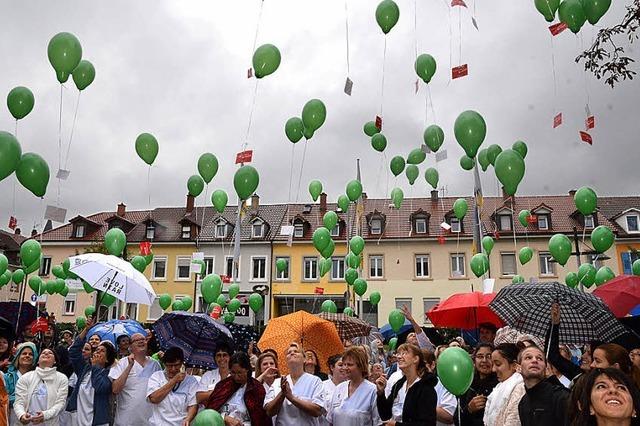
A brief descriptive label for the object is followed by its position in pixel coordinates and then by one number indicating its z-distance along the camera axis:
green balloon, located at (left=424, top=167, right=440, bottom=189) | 12.37
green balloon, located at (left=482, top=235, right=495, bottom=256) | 13.69
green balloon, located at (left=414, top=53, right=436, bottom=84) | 8.87
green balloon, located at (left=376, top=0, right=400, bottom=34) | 8.06
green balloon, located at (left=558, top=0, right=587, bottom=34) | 6.26
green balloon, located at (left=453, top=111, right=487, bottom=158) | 7.03
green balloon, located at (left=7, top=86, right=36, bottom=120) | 6.73
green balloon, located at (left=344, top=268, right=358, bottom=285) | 12.91
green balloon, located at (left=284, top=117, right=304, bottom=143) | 9.32
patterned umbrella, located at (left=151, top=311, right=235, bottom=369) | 5.25
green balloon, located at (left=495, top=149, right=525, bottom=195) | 7.38
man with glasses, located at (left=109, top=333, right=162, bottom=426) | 4.84
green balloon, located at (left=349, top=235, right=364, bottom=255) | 13.04
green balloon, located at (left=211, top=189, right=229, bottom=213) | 12.02
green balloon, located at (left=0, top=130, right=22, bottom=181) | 5.23
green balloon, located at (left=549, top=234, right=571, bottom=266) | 9.91
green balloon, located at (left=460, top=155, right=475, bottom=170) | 11.23
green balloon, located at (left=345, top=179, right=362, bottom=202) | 11.93
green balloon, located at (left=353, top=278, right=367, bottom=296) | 13.09
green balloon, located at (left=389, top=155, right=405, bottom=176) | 11.60
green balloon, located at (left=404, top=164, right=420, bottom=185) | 11.96
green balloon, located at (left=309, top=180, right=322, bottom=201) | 12.97
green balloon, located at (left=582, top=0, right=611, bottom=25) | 5.97
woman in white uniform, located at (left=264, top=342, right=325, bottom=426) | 4.09
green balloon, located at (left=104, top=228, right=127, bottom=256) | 9.30
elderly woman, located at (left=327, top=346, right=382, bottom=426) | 4.17
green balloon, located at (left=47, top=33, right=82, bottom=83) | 6.64
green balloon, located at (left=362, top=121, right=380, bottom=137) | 11.08
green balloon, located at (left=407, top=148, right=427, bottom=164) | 11.50
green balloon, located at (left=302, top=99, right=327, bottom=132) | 8.85
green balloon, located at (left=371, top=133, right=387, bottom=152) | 10.79
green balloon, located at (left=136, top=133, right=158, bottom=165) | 8.88
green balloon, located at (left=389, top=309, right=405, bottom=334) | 10.67
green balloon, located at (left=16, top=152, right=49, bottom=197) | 5.83
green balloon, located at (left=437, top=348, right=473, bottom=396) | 3.65
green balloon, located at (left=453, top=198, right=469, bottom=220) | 13.78
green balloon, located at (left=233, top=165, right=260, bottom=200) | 8.20
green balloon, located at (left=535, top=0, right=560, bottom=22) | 6.75
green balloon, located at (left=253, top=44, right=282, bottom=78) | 7.82
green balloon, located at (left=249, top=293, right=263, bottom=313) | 13.56
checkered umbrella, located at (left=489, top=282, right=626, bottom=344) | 4.60
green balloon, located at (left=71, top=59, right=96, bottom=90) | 7.43
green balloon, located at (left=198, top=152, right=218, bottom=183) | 9.60
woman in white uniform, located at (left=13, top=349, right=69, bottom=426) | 4.81
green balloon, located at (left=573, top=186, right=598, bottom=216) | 9.16
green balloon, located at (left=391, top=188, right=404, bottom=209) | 13.74
